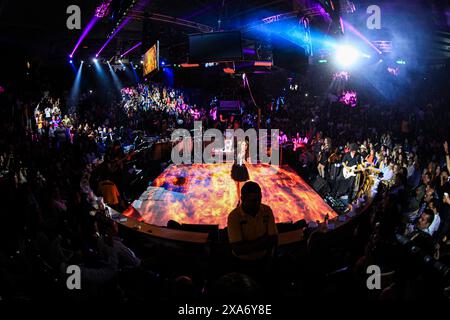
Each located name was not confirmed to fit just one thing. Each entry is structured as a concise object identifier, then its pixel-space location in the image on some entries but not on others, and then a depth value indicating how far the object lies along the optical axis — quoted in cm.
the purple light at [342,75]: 1771
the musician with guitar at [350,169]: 818
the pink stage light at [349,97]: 1636
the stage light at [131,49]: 1479
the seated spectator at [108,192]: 655
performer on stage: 552
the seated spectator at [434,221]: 489
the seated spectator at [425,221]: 457
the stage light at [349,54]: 951
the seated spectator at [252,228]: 246
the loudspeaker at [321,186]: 865
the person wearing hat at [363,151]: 870
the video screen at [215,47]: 745
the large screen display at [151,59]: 853
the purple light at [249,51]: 1011
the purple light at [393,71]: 1436
